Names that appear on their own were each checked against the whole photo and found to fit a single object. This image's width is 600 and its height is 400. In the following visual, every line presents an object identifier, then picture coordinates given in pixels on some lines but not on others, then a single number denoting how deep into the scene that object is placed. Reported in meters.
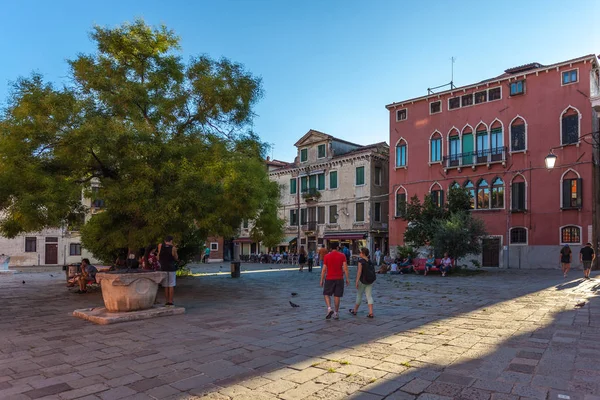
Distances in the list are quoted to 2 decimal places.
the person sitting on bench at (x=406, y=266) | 23.22
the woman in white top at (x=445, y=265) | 21.14
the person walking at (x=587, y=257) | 17.91
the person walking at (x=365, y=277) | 8.79
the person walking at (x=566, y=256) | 18.70
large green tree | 10.19
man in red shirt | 8.80
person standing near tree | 9.48
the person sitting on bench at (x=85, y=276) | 13.70
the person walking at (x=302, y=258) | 25.62
